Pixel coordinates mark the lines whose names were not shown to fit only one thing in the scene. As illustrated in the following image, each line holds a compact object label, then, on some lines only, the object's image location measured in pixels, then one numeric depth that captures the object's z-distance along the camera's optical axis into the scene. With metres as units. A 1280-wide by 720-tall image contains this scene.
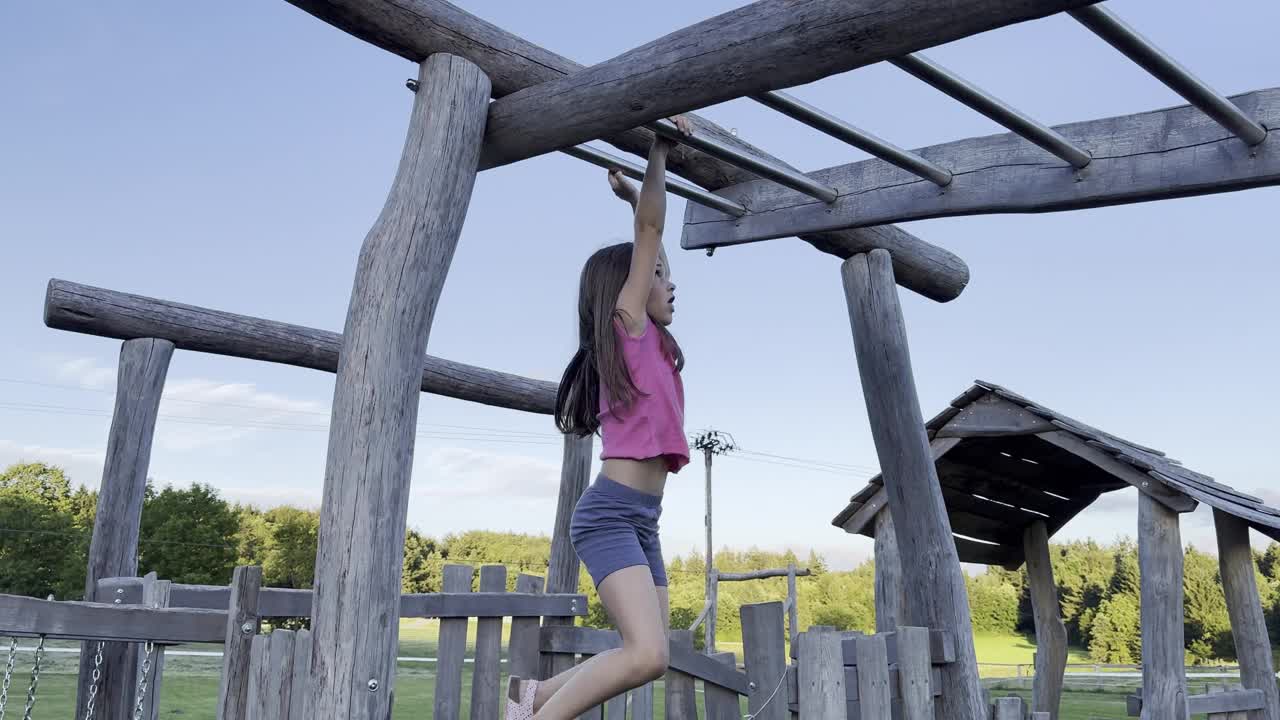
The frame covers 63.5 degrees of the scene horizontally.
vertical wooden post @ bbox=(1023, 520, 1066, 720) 7.45
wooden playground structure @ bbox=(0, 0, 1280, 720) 2.68
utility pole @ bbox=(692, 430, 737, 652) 17.84
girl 2.69
